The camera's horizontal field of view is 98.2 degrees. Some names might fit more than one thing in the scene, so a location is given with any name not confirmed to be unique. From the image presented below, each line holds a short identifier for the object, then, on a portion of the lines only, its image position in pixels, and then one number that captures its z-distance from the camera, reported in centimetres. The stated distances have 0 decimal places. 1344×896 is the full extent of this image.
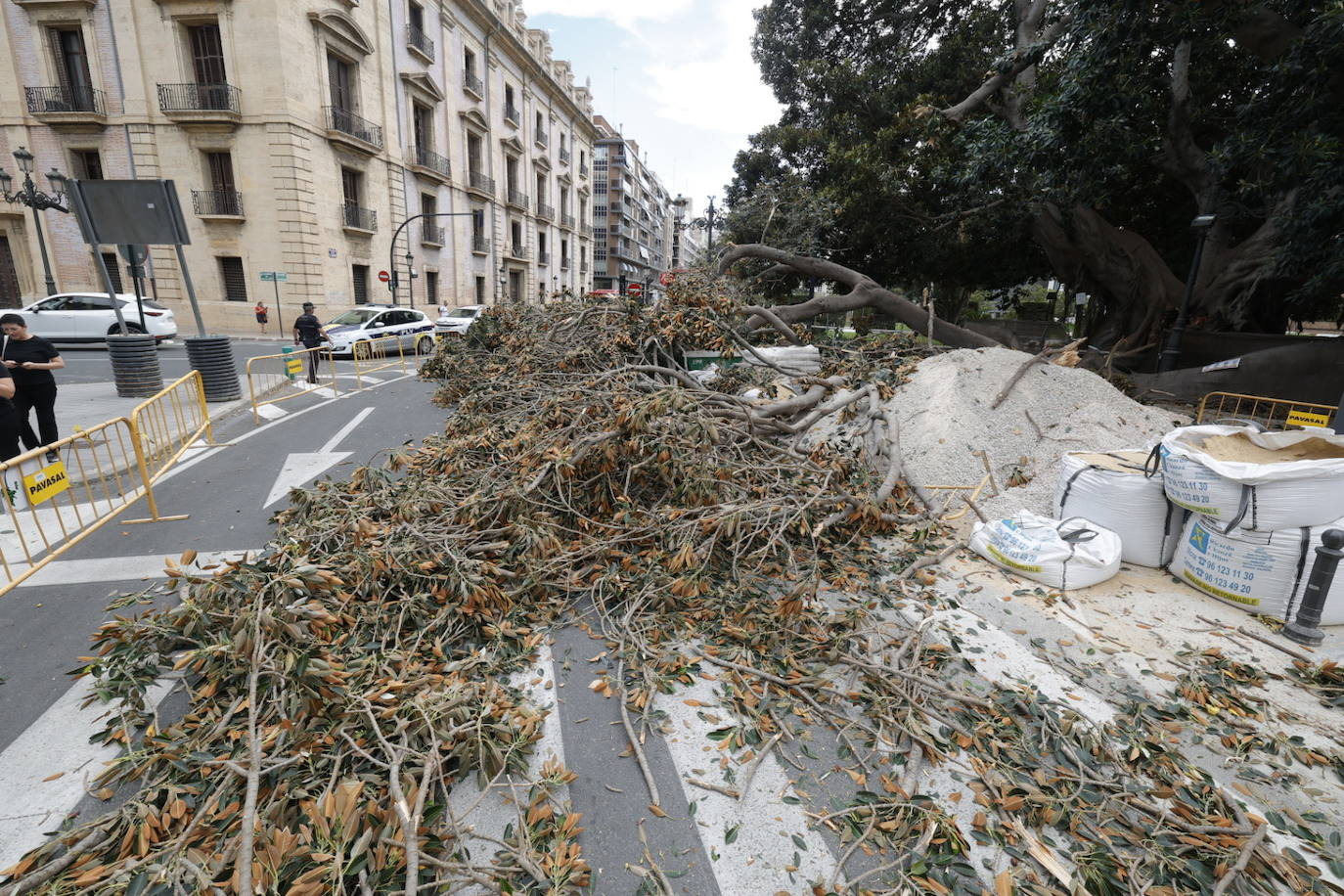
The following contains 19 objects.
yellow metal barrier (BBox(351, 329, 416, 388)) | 1591
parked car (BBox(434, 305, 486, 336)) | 2109
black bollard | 351
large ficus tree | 815
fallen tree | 209
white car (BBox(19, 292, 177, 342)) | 1691
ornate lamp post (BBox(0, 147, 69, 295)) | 1800
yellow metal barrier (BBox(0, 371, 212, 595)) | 413
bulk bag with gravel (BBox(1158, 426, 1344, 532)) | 367
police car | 1772
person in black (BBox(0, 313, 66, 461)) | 614
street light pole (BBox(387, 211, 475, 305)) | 2650
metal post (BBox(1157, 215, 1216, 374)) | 1088
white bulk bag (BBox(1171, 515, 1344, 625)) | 373
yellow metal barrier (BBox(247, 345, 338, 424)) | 1101
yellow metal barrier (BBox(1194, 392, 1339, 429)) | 940
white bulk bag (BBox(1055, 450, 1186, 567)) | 451
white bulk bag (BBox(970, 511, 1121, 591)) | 424
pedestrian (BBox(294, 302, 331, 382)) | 1258
